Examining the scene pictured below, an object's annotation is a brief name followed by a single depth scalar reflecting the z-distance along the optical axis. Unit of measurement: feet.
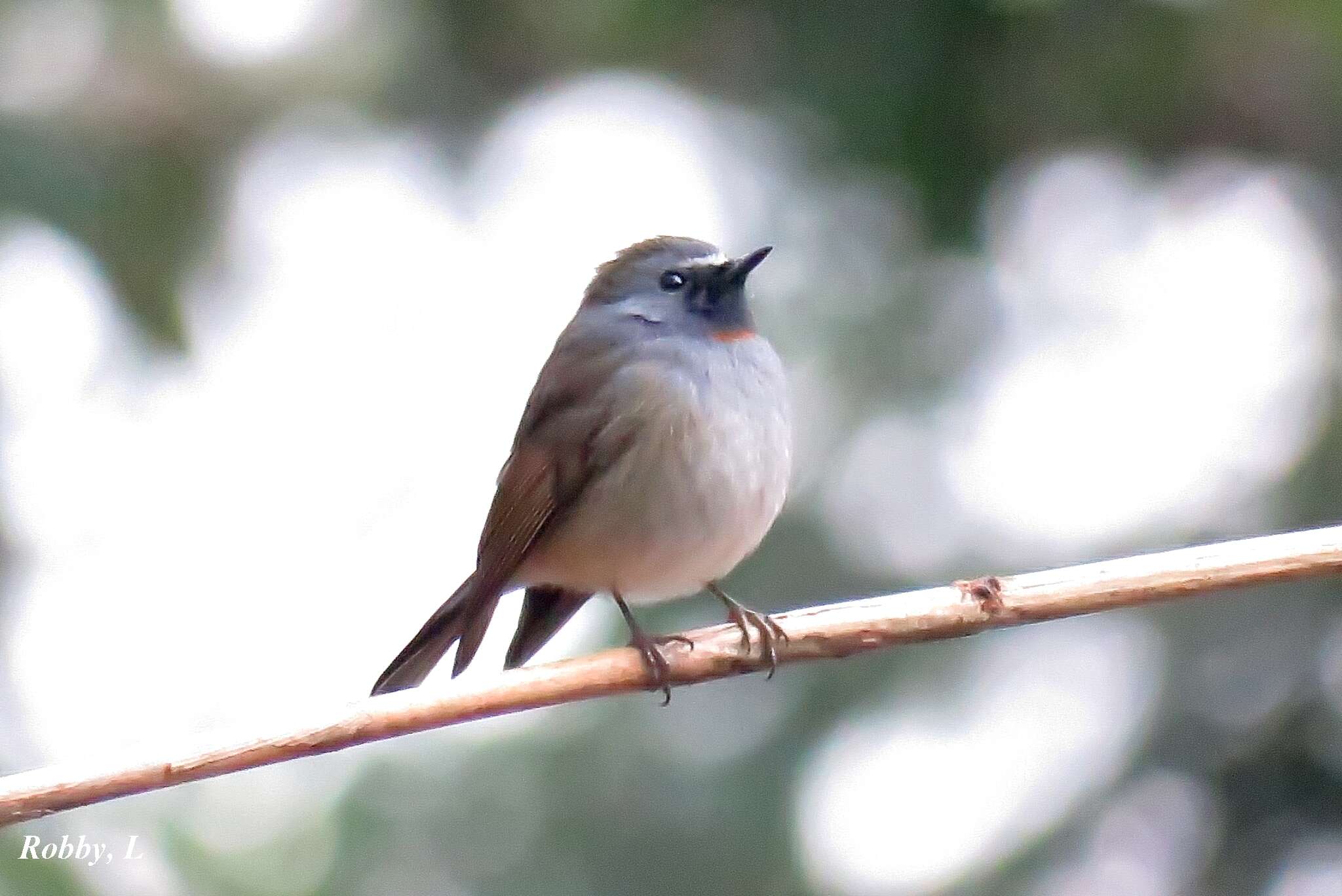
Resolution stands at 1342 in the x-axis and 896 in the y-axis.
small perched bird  29.66
